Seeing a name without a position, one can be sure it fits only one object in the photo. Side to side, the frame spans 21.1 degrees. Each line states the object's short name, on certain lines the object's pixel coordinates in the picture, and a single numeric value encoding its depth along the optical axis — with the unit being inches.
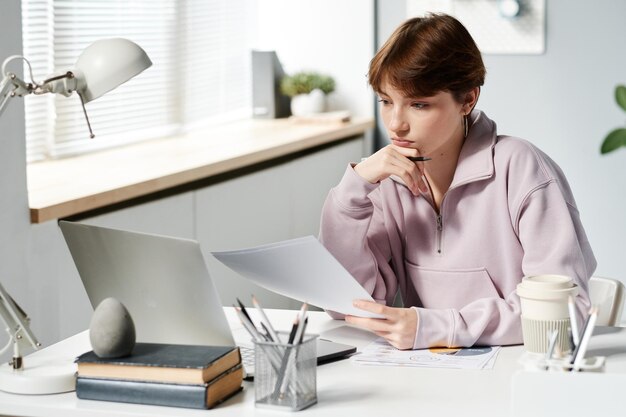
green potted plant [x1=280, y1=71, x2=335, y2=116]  250.0
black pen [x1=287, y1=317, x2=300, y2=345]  100.6
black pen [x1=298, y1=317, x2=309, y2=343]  100.2
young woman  116.0
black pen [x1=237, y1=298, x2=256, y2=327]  104.2
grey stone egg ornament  102.5
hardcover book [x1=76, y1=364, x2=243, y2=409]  100.1
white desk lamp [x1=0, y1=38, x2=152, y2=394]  105.8
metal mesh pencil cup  99.8
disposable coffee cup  105.1
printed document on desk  108.6
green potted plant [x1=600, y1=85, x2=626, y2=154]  198.9
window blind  180.6
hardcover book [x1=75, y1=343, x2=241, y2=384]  100.2
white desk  99.7
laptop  105.5
